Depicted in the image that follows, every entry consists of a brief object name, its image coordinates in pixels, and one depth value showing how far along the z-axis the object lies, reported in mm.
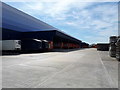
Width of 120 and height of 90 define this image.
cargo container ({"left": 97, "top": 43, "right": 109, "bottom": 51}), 31552
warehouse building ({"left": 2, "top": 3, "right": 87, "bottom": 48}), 20005
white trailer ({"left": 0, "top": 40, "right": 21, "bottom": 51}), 15064
